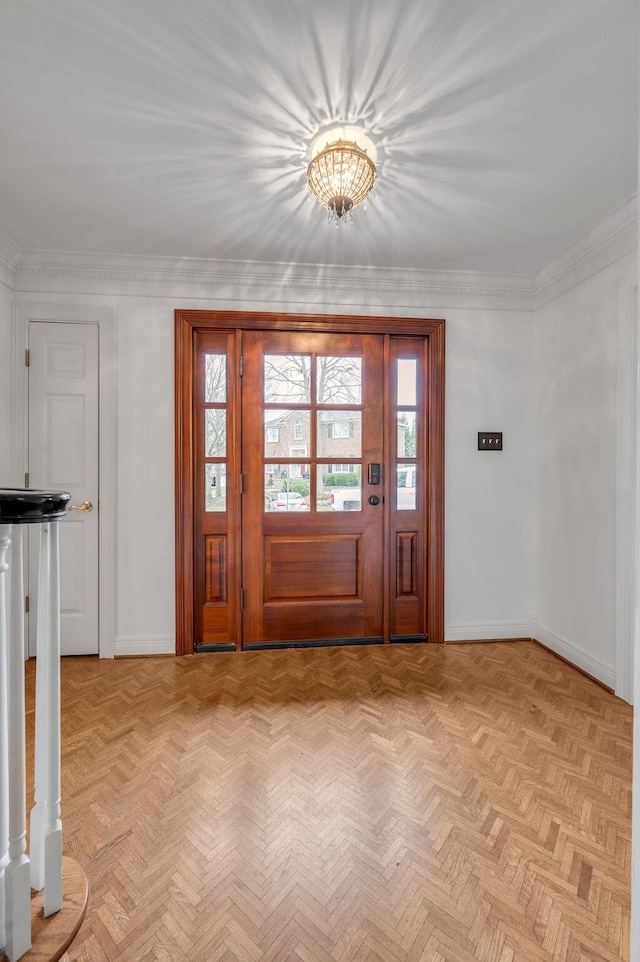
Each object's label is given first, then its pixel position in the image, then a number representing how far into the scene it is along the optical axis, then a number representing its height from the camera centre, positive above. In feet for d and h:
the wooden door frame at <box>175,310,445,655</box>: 10.05 +1.16
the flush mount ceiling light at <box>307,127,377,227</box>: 6.03 +3.98
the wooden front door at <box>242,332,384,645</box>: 10.46 -0.32
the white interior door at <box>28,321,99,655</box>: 9.79 +0.47
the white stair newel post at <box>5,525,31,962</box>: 2.89 -2.07
